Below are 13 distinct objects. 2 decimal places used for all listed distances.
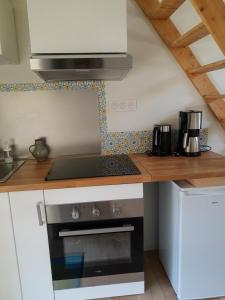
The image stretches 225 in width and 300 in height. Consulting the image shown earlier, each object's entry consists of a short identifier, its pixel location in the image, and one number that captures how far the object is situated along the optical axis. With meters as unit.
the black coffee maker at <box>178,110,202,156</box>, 1.87
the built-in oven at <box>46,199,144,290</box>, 1.51
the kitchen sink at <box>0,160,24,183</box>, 1.55
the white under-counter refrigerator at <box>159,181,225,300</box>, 1.52
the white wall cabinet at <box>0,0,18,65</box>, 1.51
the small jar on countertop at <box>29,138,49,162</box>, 1.90
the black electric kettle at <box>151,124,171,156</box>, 1.96
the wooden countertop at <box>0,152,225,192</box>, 1.42
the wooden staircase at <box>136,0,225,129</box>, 1.25
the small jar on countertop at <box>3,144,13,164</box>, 1.89
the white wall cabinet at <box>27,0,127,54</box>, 1.43
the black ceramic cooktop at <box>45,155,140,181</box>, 1.52
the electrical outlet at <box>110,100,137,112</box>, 2.01
